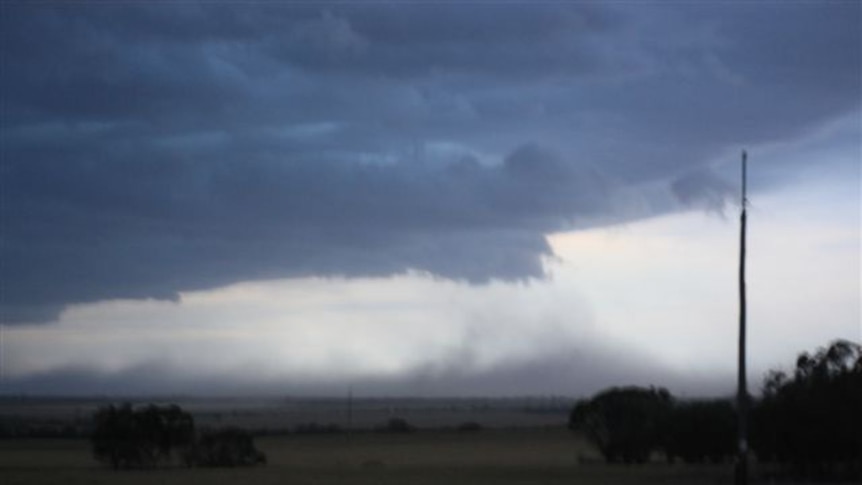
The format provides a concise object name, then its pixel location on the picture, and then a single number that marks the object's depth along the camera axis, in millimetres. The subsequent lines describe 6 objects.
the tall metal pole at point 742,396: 32219
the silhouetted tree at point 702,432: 75562
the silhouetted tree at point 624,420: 85375
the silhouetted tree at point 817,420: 60312
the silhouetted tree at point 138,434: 92125
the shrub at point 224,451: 90062
